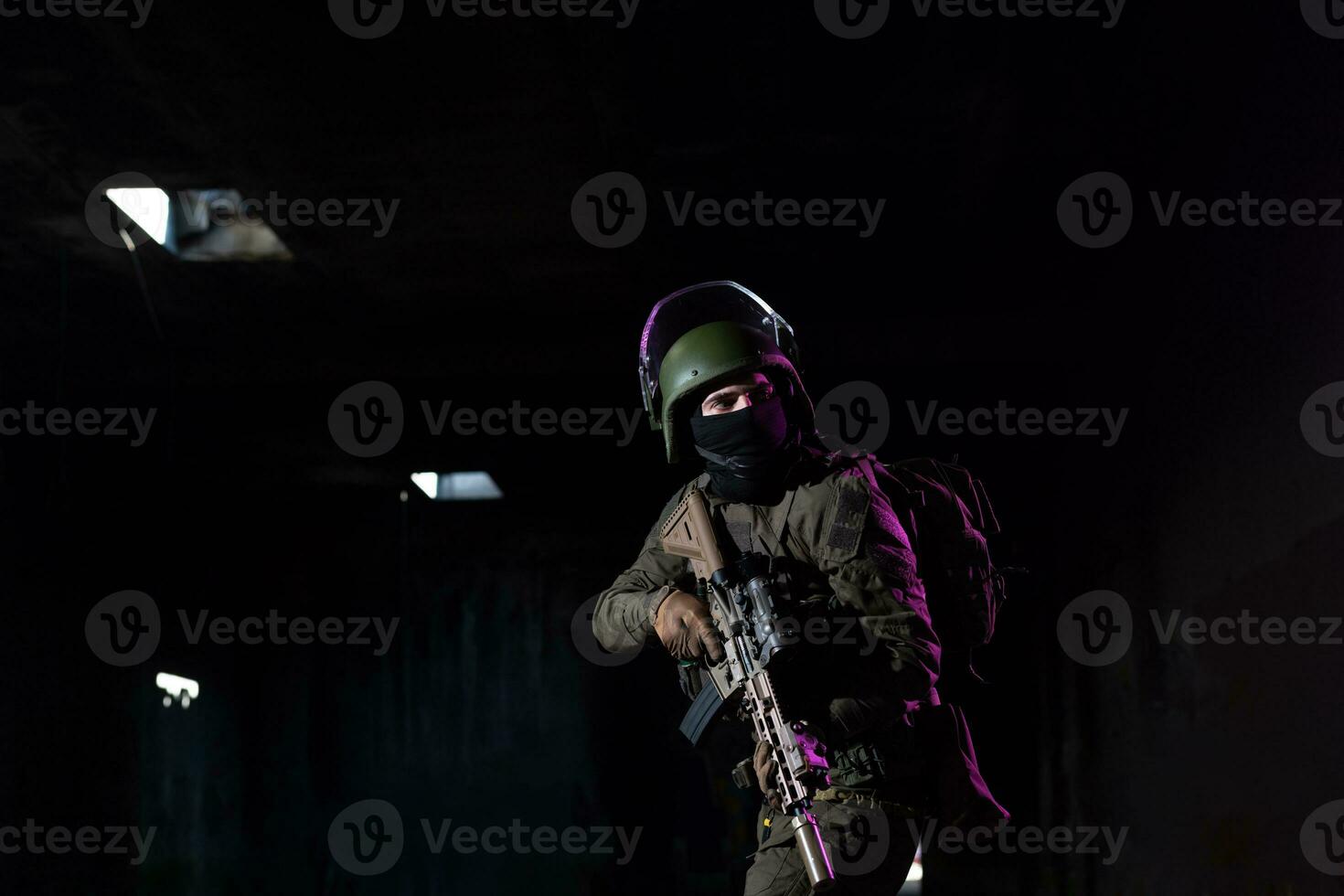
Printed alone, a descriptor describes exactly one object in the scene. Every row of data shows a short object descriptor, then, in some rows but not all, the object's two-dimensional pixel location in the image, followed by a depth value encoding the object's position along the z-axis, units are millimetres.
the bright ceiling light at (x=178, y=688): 13094
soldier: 3967
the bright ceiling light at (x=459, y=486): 13477
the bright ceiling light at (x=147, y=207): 9539
